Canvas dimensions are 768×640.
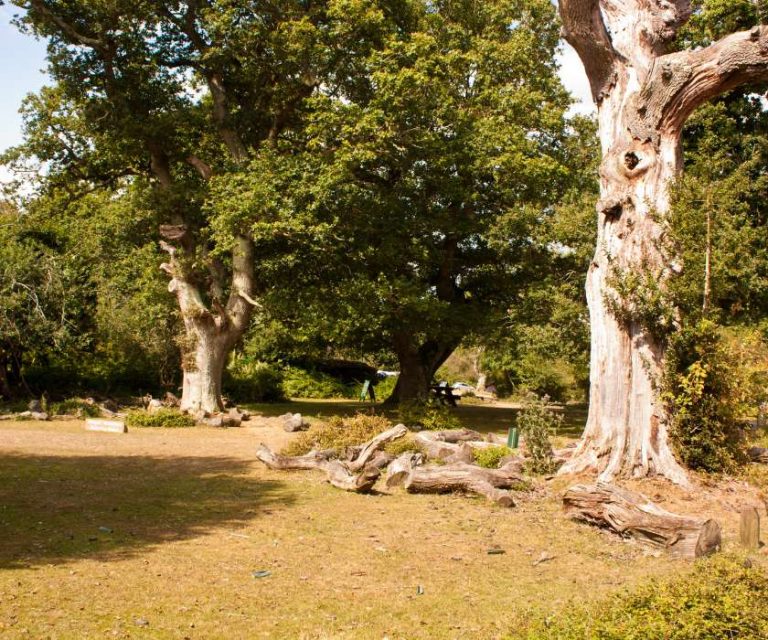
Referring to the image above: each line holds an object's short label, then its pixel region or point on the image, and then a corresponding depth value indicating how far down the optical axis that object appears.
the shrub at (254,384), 33.56
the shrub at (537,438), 13.75
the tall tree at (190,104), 21.95
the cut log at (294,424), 21.58
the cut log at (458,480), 12.05
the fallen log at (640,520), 8.55
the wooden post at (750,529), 8.80
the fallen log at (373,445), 13.66
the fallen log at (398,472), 12.72
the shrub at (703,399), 12.26
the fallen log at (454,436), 17.75
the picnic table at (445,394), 30.53
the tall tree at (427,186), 21.05
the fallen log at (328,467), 12.12
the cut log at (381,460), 14.11
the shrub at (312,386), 38.06
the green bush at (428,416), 21.61
